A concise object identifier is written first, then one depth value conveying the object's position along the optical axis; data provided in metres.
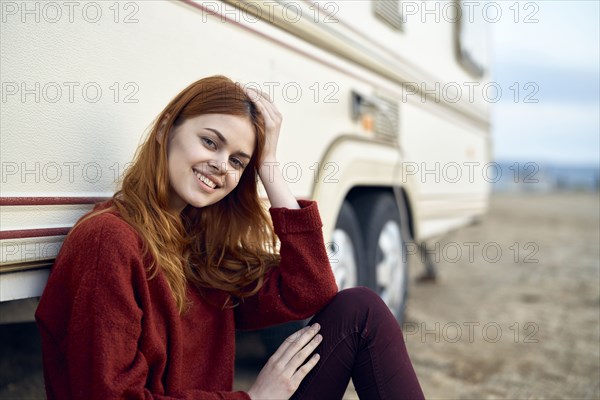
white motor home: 2.87
